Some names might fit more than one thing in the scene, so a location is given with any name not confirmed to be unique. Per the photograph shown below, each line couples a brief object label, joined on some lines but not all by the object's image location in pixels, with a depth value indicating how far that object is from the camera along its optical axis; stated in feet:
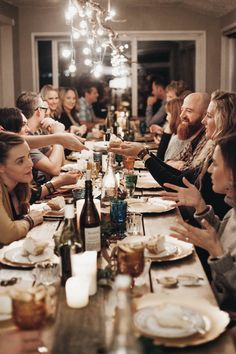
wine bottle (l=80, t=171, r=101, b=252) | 6.27
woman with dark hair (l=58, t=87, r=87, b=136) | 23.36
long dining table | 4.09
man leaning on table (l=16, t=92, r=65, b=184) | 12.75
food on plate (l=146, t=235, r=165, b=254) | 6.31
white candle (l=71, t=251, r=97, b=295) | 5.05
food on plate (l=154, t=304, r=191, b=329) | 4.42
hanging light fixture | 12.74
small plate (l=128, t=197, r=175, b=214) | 8.70
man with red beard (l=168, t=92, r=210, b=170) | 12.71
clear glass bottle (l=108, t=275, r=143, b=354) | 3.41
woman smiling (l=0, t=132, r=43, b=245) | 7.99
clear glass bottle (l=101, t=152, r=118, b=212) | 8.99
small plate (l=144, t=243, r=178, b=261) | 6.20
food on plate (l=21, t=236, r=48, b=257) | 6.31
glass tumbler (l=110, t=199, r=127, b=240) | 7.36
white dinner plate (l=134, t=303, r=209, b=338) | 4.34
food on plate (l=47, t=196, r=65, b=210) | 8.63
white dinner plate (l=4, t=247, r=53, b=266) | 6.09
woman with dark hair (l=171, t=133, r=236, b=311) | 6.00
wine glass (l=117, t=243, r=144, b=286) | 5.26
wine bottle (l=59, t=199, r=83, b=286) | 5.36
